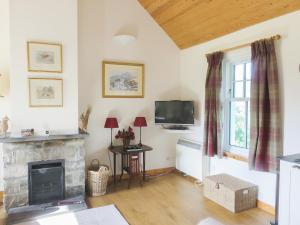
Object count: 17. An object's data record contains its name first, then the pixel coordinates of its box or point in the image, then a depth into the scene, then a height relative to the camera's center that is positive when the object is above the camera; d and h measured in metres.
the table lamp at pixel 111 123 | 3.78 -0.24
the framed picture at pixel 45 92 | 3.17 +0.19
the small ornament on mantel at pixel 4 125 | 3.04 -0.22
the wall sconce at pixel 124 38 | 3.92 +1.09
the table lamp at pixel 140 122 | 3.97 -0.23
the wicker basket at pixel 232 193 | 2.99 -1.06
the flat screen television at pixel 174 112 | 4.06 -0.08
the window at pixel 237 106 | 3.38 +0.02
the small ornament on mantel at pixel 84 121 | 3.65 -0.20
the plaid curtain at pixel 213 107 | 3.54 +0.01
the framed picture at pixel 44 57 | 3.14 +0.64
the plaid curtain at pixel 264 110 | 2.78 -0.03
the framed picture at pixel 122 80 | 3.97 +0.45
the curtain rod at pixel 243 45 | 2.76 +0.79
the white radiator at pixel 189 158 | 3.97 -0.84
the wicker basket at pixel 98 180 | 3.47 -1.02
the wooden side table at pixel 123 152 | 3.72 -0.66
